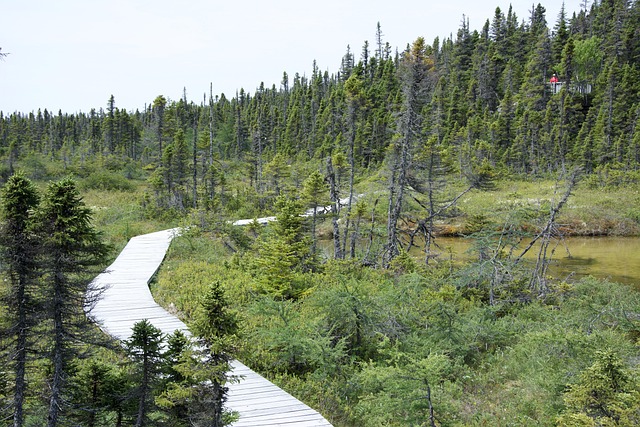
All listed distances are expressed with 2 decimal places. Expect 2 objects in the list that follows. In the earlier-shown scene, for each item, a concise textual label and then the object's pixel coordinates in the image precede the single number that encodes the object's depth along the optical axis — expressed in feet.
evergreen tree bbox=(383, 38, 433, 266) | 51.57
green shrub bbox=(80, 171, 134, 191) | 117.19
